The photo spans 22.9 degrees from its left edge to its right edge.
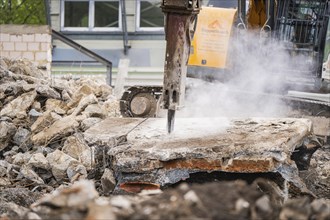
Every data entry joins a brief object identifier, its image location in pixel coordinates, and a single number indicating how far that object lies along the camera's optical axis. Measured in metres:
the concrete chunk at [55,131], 9.36
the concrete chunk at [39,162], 8.43
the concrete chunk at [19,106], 10.40
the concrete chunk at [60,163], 8.26
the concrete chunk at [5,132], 9.70
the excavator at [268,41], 12.71
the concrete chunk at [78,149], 8.49
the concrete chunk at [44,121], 9.89
